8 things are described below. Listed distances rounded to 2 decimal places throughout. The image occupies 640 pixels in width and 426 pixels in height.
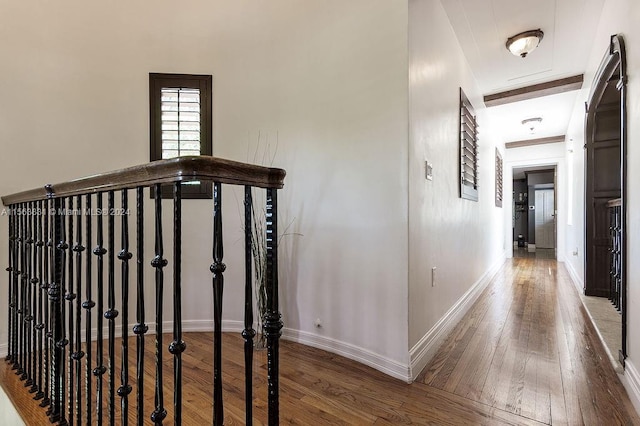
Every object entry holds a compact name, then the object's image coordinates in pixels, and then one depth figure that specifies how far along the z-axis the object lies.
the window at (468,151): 3.00
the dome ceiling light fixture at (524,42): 2.73
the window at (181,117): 2.63
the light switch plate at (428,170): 2.12
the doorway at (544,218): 9.03
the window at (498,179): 5.43
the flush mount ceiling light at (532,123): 5.13
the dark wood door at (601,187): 3.29
